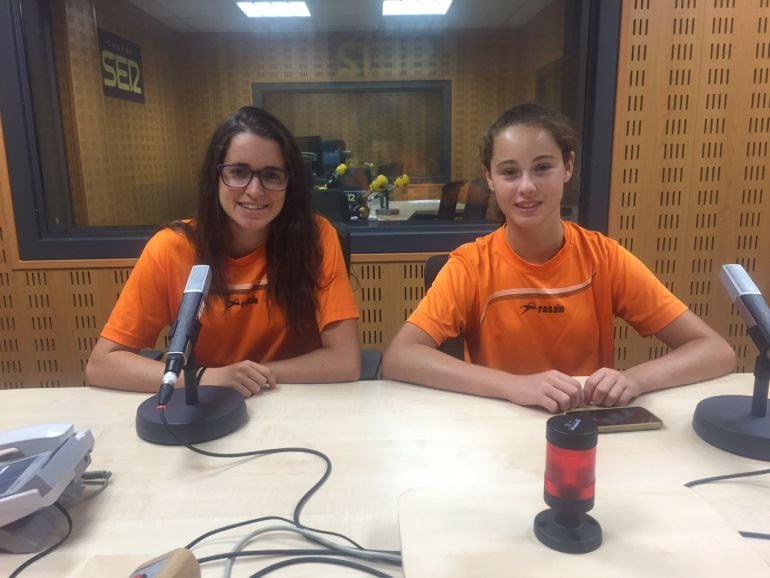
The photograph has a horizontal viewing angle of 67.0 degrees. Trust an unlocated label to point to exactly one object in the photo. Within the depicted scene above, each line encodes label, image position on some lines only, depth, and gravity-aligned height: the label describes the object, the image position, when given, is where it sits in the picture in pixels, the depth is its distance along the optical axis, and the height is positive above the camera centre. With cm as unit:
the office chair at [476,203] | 262 -12
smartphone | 98 -41
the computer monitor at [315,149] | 363 +19
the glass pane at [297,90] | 244 +56
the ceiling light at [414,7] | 396 +117
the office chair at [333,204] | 272 -11
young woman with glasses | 135 -22
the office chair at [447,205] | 315 -16
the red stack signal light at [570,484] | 61 -33
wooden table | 62 -43
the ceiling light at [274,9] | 394 +117
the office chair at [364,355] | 142 -46
